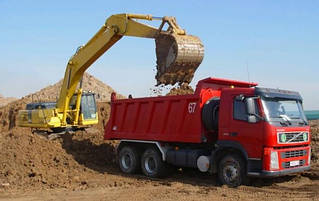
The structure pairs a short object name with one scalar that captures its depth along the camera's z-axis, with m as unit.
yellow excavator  11.70
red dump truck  9.07
